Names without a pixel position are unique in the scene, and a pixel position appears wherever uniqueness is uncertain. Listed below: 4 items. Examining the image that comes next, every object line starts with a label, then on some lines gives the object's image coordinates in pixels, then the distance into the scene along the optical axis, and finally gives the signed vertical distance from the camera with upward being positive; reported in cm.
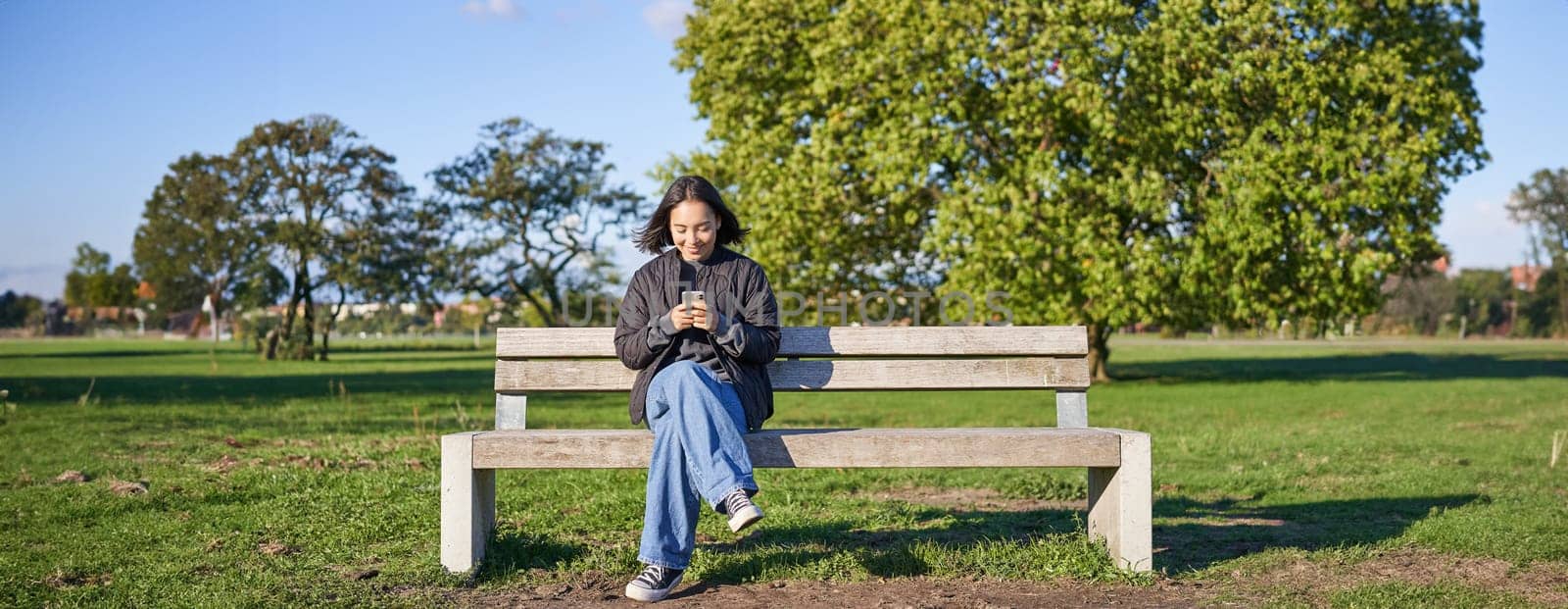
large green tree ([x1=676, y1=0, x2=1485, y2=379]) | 1897 +295
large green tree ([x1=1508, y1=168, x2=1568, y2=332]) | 7112 +737
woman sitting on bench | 445 -10
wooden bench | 468 -38
